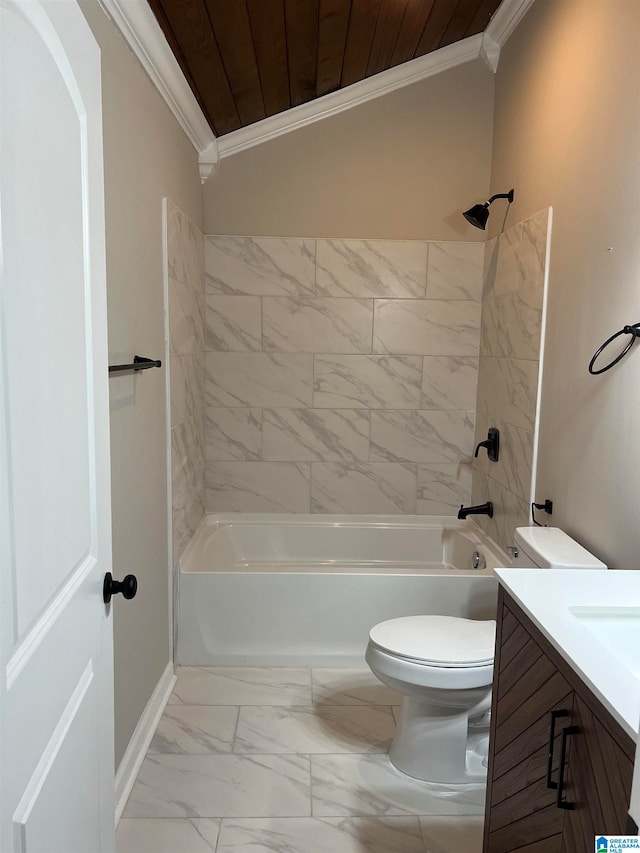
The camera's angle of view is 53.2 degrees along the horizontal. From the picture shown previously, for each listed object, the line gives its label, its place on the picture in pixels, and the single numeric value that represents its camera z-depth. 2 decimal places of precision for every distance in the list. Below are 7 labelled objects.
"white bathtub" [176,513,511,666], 2.84
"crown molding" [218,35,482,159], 3.24
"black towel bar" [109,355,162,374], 1.86
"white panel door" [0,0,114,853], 0.82
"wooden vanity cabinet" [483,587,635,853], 1.02
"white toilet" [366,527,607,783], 2.01
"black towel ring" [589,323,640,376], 1.74
